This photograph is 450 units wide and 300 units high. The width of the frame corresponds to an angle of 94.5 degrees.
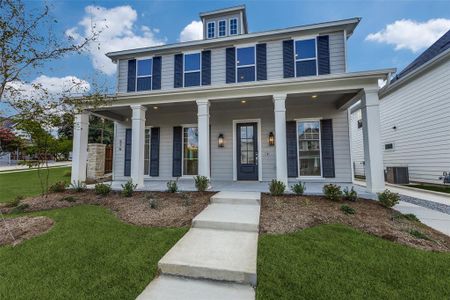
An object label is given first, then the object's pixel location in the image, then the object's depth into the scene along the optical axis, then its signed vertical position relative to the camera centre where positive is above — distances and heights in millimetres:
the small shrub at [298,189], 5146 -709
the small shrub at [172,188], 5699 -720
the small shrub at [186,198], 4645 -880
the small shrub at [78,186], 6246 -734
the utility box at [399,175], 8141 -598
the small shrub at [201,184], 5676 -616
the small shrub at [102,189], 5680 -743
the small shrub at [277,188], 5109 -678
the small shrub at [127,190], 5498 -755
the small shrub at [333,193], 4723 -743
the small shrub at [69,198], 5152 -906
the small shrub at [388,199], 4375 -822
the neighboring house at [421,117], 6859 +1669
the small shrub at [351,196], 4728 -814
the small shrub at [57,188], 6273 -767
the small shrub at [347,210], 3947 -953
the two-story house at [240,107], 5883 +1910
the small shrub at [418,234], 3020 -1104
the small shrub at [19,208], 4504 -1011
